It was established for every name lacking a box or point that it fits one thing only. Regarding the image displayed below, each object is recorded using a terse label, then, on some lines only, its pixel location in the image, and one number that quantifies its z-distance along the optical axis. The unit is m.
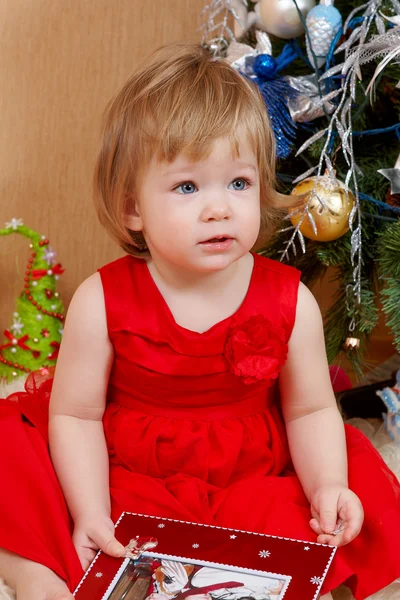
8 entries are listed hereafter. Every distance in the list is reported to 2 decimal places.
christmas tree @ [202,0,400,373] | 1.67
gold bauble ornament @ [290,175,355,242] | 1.67
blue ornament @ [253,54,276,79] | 1.71
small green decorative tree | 1.95
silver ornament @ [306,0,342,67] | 1.68
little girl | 1.52
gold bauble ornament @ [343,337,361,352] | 1.77
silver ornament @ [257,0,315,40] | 1.70
